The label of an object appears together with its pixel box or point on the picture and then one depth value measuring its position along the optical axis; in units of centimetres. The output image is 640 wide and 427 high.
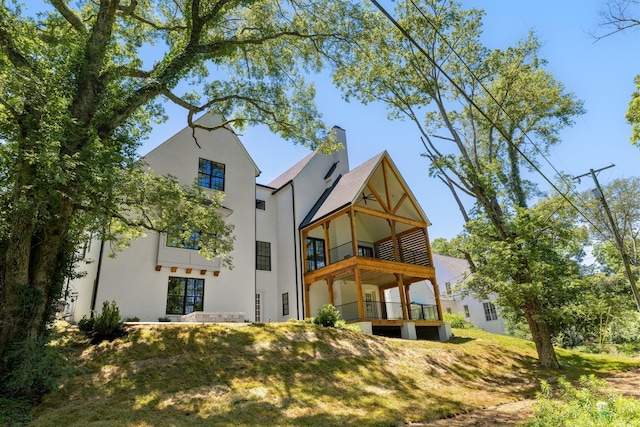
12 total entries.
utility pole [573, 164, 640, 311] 1300
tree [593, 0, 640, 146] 1192
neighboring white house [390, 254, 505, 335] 3212
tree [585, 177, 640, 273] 3122
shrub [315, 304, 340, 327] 1428
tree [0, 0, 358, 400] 765
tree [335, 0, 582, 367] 1448
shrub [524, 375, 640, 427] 386
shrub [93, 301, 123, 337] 1046
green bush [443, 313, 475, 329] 2528
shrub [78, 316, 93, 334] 1090
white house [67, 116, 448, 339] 1548
